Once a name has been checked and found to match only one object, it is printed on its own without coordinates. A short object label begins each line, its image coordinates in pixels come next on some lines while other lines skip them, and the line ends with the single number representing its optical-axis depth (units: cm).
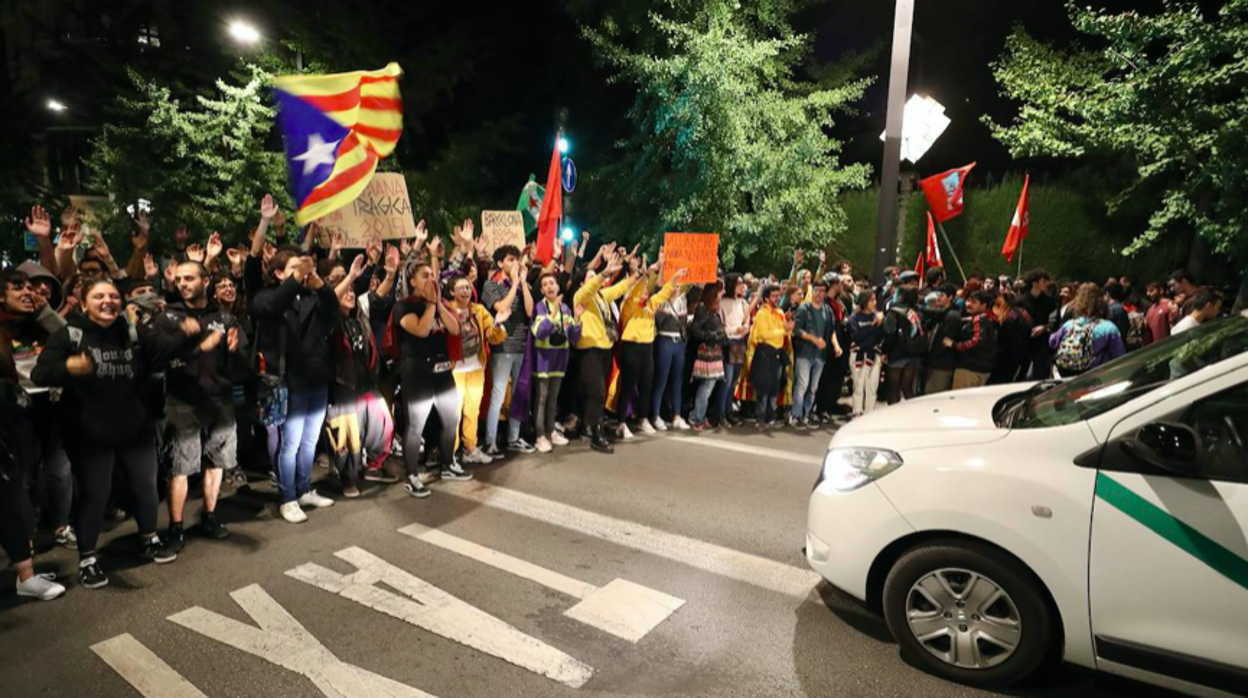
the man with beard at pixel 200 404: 485
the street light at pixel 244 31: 1440
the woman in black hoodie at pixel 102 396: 417
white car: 279
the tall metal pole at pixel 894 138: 1006
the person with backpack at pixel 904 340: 864
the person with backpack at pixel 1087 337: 710
